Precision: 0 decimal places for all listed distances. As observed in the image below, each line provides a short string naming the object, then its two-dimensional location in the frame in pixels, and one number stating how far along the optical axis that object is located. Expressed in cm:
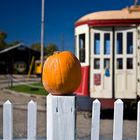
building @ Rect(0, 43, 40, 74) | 5341
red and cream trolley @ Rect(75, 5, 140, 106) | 1091
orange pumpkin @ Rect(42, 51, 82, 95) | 335
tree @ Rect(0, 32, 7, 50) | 7579
